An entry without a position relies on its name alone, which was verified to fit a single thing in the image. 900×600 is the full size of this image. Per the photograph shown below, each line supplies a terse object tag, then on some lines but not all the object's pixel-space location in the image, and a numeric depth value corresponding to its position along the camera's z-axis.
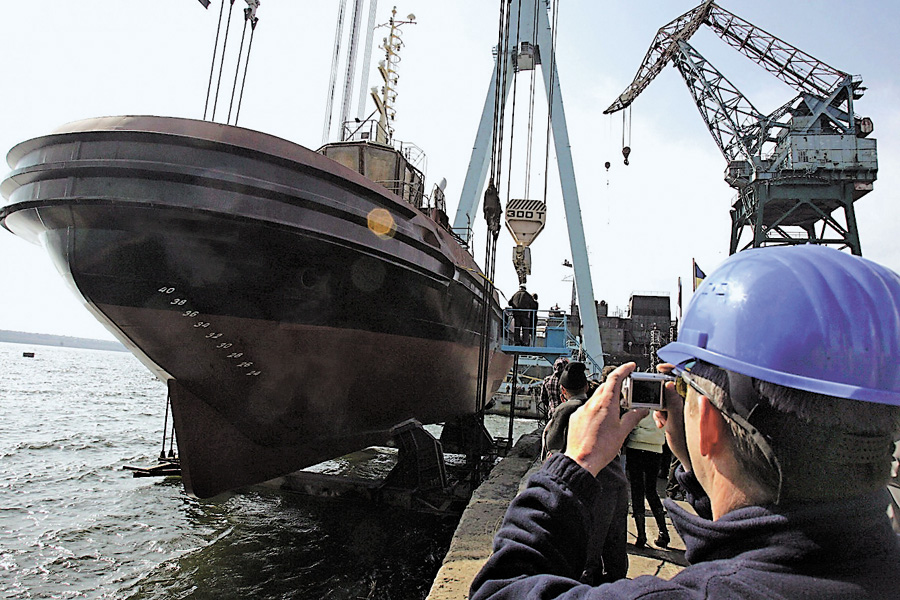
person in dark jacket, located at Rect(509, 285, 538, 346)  11.83
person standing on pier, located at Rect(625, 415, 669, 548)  3.73
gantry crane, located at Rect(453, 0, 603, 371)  13.48
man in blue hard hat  0.66
